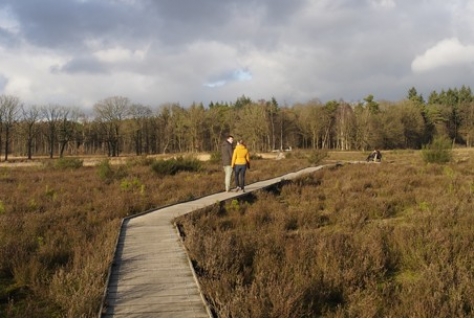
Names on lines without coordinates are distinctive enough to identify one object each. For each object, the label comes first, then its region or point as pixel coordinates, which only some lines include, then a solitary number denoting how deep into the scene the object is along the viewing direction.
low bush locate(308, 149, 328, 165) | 35.44
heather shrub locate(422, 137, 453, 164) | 30.69
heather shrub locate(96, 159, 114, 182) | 23.59
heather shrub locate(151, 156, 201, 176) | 26.06
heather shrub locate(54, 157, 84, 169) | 34.75
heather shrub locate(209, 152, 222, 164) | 40.31
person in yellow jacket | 15.40
